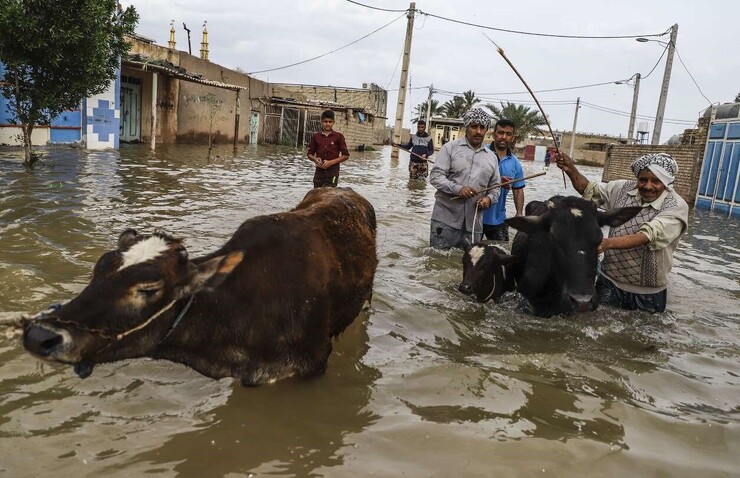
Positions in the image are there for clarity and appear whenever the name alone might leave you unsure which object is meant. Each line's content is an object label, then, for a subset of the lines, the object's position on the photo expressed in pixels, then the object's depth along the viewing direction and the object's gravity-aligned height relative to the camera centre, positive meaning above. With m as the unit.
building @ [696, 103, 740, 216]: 16.48 +0.53
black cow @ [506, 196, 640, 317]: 4.53 -0.75
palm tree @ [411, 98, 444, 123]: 63.97 +5.47
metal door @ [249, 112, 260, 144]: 33.19 +0.82
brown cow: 2.35 -0.83
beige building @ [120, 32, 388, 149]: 22.28 +1.73
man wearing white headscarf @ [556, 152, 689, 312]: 4.70 -0.51
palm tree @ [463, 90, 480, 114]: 59.49 +6.60
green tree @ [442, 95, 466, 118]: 60.75 +5.74
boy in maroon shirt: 9.05 -0.06
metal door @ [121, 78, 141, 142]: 22.22 +0.76
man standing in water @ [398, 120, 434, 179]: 15.75 +0.38
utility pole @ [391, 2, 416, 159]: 23.97 +3.38
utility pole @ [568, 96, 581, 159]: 48.50 +4.52
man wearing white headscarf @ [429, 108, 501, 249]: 6.29 -0.21
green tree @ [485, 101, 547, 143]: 55.53 +4.80
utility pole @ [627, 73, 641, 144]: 35.22 +4.32
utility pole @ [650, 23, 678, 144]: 23.30 +4.43
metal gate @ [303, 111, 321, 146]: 35.29 +1.41
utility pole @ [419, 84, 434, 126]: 52.69 +6.17
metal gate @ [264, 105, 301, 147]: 34.91 +1.19
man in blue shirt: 7.30 -0.15
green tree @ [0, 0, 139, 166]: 10.96 +1.54
